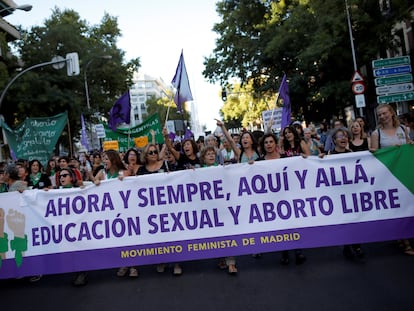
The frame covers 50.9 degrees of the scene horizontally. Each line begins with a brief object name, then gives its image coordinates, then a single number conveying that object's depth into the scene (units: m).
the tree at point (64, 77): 28.09
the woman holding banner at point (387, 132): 5.59
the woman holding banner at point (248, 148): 6.14
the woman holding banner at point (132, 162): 6.13
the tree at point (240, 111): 57.19
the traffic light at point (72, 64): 17.77
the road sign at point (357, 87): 13.66
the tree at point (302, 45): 19.33
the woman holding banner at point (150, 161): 5.95
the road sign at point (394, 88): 10.77
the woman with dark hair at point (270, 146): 5.74
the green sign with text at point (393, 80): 10.78
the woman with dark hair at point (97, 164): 9.12
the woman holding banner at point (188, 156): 6.41
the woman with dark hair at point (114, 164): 6.23
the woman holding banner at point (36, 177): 6.99
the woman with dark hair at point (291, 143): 6.27
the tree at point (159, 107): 93.62
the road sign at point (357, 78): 13.76
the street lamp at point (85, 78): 31.89
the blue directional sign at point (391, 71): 10.73
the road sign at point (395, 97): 10.97
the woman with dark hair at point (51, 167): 10.66
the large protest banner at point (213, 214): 5.20
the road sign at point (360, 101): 14.62
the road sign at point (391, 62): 10.67
